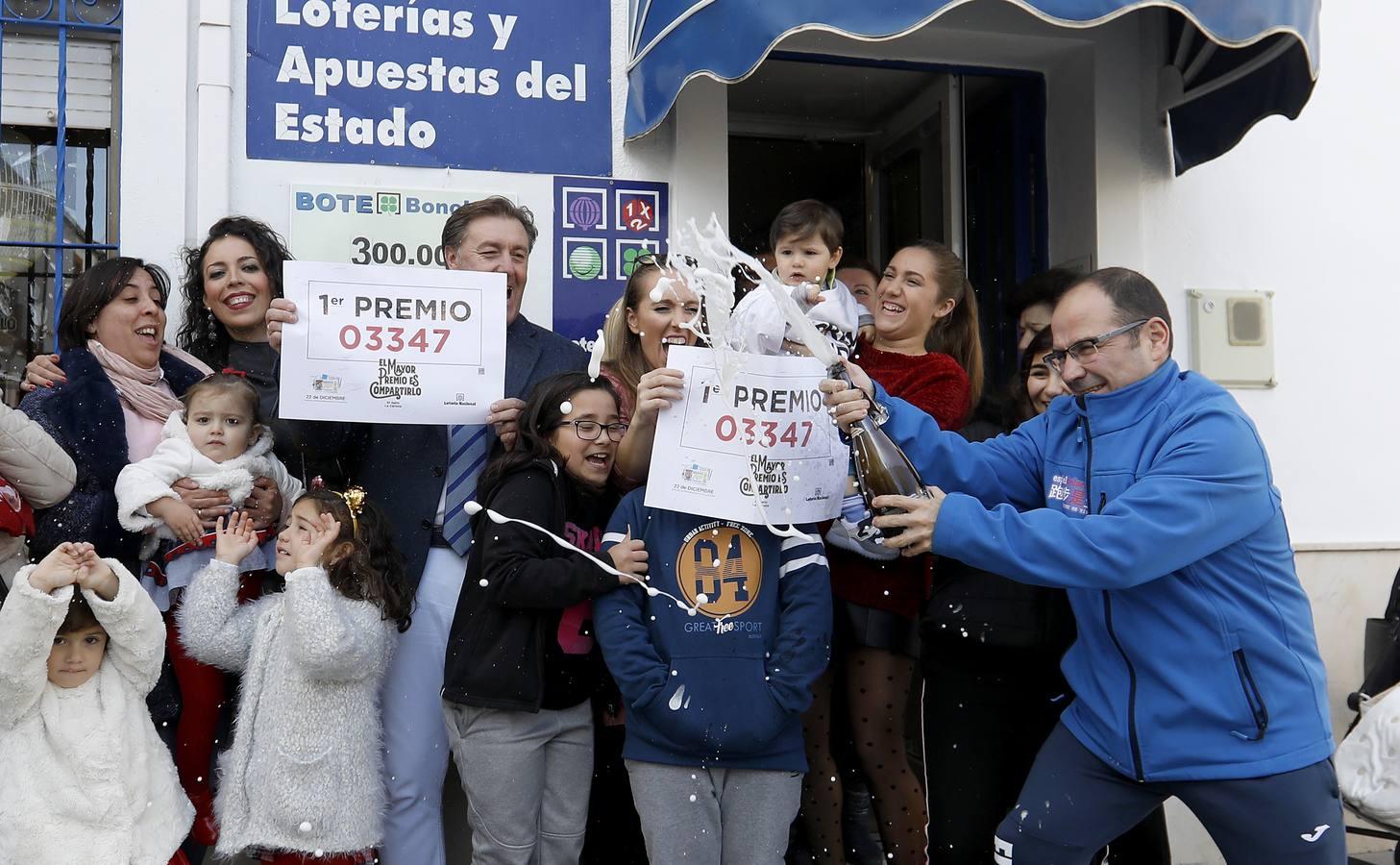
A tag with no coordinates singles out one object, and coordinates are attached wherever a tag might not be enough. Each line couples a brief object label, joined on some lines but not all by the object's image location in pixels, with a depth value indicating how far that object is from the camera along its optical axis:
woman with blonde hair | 3.96
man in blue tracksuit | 3.14
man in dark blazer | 3.96
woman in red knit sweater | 4.05
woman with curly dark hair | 4.07
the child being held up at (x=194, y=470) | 3.79
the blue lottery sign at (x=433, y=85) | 5.05
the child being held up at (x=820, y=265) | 4.00
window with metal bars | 4.98
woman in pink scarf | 3.87
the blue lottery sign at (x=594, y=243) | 5.28
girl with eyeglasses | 3.63
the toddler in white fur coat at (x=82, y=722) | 3.43
